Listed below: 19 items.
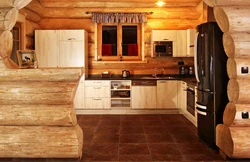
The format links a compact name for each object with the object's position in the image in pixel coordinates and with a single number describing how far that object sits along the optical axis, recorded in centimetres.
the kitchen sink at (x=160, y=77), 610
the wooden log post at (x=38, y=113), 287
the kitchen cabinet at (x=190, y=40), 570
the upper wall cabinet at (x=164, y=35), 588
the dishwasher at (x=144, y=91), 571
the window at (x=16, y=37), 511
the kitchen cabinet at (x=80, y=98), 571
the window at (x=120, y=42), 627
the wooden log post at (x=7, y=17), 285
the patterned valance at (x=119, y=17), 595
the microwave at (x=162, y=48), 587
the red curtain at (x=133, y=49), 627
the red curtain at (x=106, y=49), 628
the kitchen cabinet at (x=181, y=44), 588
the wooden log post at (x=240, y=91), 283
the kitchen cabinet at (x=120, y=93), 577
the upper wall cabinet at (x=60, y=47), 569
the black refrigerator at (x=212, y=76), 330
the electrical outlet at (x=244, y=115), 287
